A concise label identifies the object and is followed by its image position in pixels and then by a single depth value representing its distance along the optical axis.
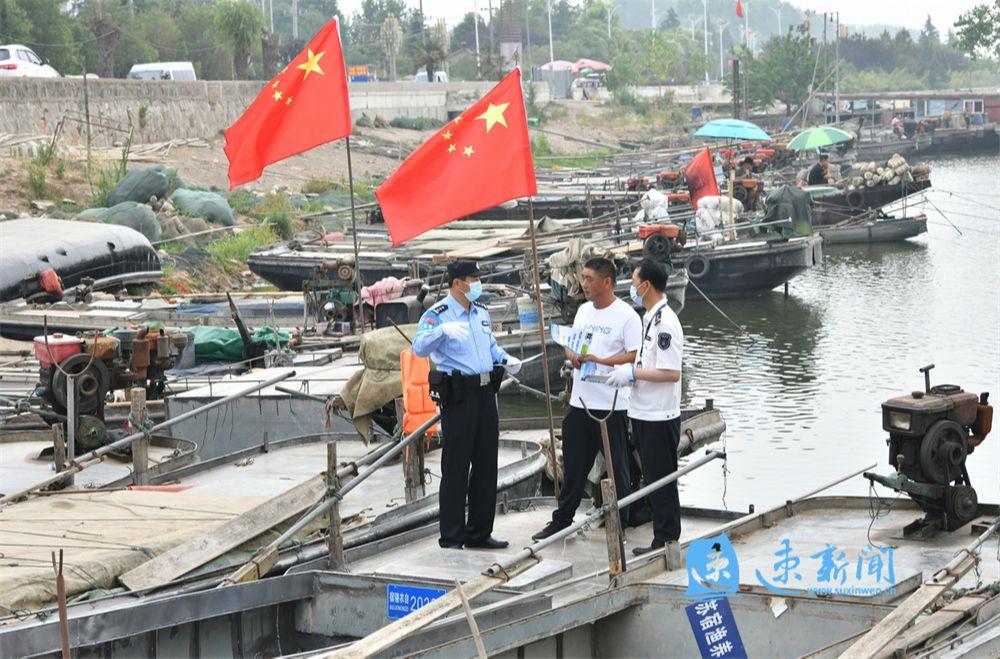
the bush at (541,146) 62.59
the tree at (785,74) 84.81
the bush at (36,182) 31.91
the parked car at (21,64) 43.75
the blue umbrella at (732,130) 39.41
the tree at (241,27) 58.38
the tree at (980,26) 92.19
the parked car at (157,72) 53.28
